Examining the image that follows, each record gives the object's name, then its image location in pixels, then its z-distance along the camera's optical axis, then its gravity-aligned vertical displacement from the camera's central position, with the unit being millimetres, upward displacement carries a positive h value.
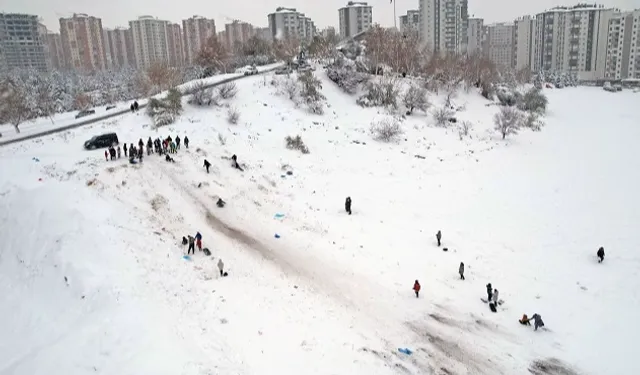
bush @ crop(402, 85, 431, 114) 53875 -2173
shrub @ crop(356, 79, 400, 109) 53469 -1574
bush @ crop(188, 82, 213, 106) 41906 -381
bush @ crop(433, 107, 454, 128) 51531 -4110
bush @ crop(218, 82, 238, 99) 44812 -4
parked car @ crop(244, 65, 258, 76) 58919 +2414
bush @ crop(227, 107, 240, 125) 39719 -2268
